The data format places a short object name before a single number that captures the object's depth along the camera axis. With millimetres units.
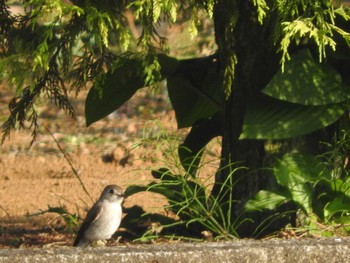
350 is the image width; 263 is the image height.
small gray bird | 11203
